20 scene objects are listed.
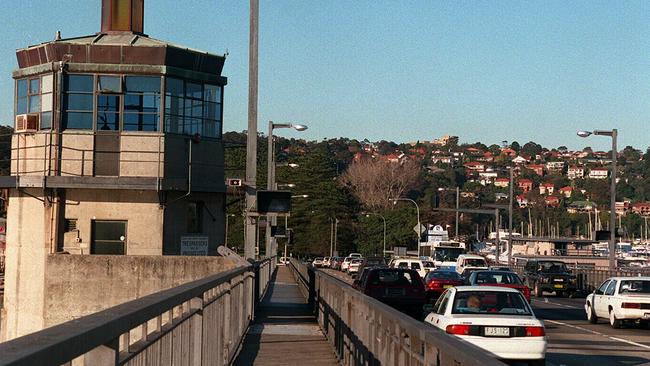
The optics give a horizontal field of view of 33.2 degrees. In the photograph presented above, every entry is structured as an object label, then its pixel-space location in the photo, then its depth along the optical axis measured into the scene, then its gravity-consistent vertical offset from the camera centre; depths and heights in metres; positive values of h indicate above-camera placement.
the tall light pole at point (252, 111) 27.20 +3.45
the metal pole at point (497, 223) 76.70 +1.96
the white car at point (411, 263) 54.70 -0.68
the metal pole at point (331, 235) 142.00 +1.75
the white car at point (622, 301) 30.92 -1.38
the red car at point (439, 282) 41.47 -1.21
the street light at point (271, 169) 46.51 +4.25
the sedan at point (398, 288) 30.78 -1.09
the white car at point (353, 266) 85.88 -1.35
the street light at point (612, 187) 53.16 +3.31
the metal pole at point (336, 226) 140.25 +2.96
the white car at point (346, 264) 91.16 -1.27
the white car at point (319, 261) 117.46 -1.41
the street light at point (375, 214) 138.12 +4.64
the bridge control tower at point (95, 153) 34.81 +2.99
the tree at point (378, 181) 168.50 +10.81
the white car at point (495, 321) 17.09 -1.12
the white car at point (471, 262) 54.59 -0.56
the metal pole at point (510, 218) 73.81 +2.26
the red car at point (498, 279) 33.81 -0.89
